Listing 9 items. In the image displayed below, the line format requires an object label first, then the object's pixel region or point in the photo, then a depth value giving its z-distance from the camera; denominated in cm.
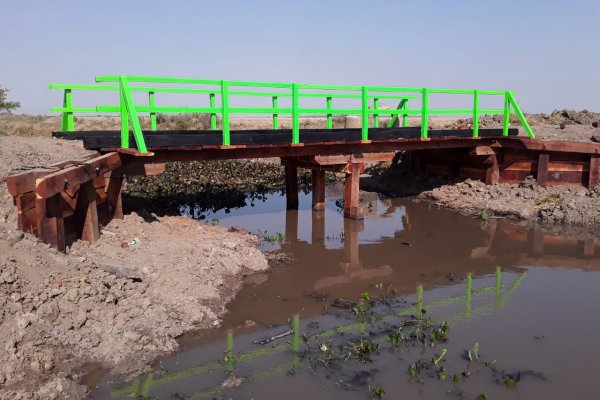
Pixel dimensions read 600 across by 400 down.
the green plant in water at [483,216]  1342
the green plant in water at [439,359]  566
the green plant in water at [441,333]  630
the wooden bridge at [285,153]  702
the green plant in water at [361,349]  583
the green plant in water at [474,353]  575
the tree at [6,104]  2738
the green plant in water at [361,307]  714
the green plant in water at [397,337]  620
